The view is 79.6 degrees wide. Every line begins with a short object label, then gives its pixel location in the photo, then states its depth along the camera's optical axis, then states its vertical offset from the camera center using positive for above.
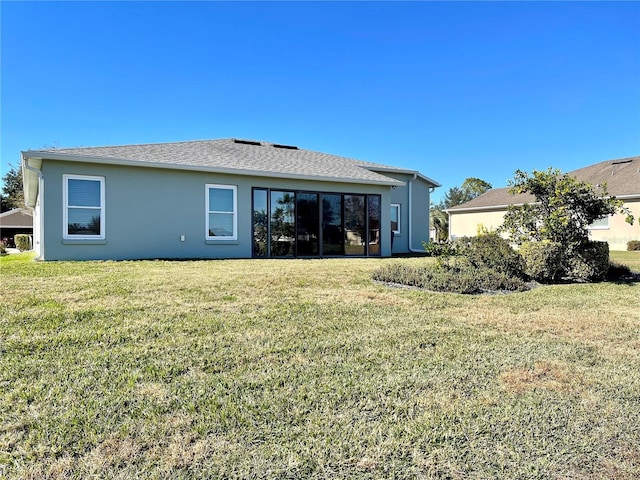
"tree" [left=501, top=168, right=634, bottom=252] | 7.86 +0.77
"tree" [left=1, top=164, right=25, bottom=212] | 38.70 +6.35
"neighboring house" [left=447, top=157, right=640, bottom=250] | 19.27 +2.56
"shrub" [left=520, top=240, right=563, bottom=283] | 7.87 -0.30
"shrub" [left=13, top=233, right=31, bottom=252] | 21.84 +0.41
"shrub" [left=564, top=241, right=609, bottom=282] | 8.09 -0.37
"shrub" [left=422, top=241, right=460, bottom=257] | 8.13 -0.06
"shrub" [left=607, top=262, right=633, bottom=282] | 8.59 -0.61
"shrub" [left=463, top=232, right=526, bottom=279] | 7.88 -0.21
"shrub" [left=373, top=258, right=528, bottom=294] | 6.63 -0.58
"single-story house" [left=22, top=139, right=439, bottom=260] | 10.05 +1.36
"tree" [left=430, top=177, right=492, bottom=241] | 49.22 +7.19
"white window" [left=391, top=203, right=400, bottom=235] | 16.75 +1.26
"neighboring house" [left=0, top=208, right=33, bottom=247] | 30.98 +2.20
